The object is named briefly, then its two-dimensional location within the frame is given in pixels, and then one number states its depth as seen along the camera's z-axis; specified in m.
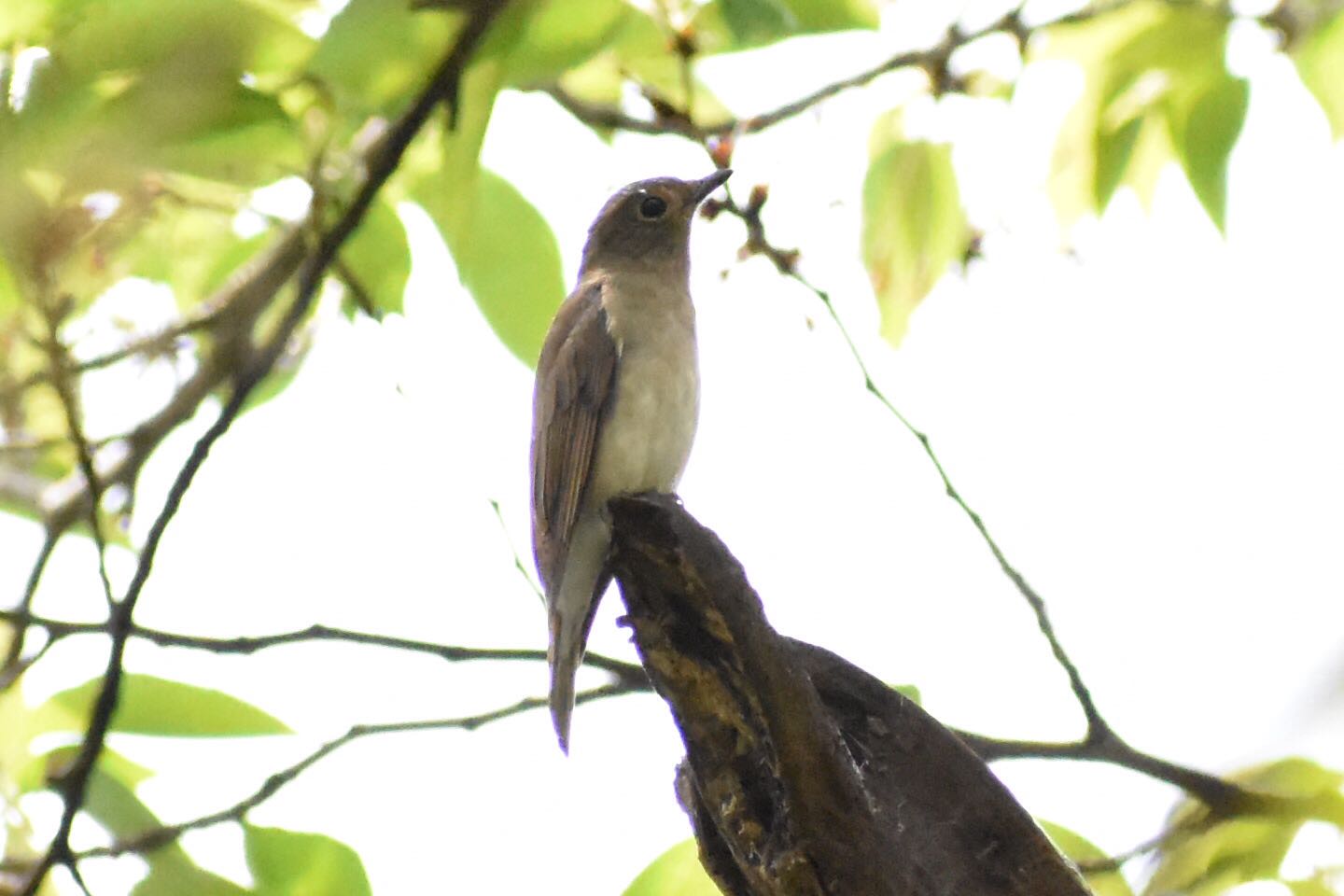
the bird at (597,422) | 10.16
